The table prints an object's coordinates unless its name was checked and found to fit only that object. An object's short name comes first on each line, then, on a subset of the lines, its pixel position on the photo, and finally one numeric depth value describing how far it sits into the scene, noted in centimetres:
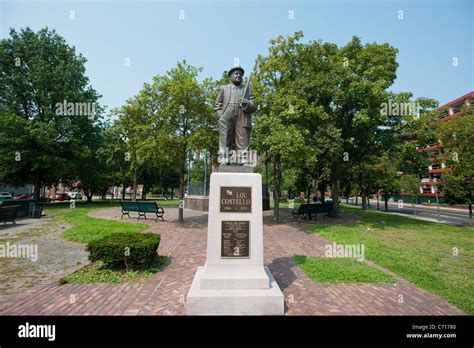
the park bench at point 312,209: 1742
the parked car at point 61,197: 4267
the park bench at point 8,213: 1332
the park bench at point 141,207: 1620
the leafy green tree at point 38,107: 2230
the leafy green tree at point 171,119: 1352
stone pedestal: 478
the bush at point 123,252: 639
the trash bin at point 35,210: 1664
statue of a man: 584
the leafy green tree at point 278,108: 1292
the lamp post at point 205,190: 2469
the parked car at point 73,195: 4468
